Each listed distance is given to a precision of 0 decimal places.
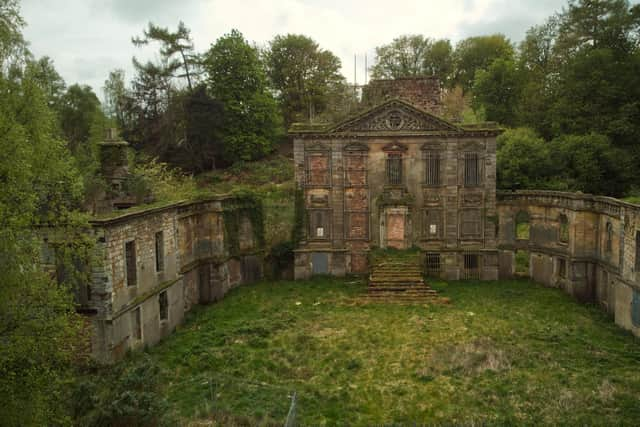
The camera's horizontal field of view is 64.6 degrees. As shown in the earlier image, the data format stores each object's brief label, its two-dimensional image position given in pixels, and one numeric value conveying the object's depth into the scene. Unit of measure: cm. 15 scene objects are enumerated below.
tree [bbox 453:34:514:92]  5675
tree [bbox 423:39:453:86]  5825
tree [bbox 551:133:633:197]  3425
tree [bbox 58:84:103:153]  5391
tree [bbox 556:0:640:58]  3659
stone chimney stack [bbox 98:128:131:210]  2288
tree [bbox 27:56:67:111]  1187
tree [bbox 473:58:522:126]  4688
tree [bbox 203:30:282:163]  4728
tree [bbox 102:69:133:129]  5225
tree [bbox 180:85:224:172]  4544
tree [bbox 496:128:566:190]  3481
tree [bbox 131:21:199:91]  4916
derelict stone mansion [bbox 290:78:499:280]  3009
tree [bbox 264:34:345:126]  5512
